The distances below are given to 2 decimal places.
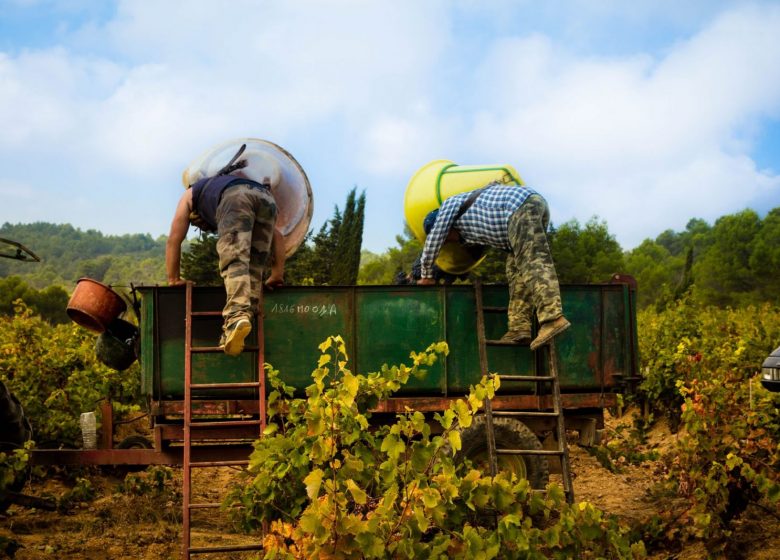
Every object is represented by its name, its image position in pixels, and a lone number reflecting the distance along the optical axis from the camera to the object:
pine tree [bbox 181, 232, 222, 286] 32.27
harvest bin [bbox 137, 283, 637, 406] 7.12
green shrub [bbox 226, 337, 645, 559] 3.49
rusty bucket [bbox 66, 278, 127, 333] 7.32
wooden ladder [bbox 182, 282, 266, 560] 6.29
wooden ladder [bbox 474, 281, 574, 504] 6.89
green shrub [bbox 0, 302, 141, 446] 9.08
